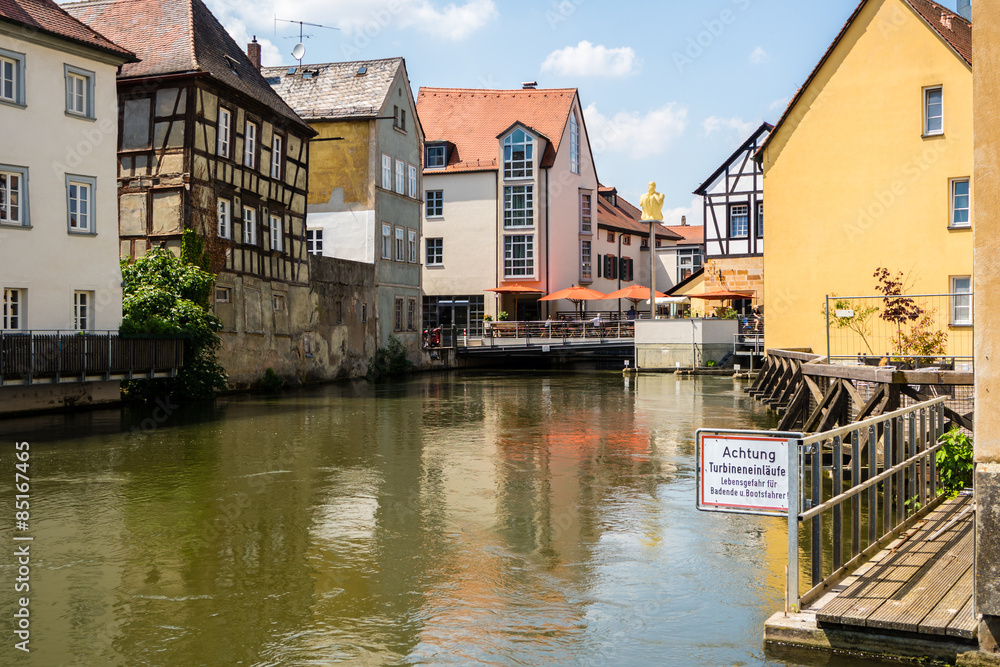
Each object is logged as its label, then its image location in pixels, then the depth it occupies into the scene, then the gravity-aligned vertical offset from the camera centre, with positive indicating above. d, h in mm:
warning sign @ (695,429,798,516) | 6746 -950
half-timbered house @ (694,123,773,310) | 50781 +5548
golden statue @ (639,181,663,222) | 48250 +6152
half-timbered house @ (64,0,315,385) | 30547 +5321
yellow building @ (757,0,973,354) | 23922 +4063
